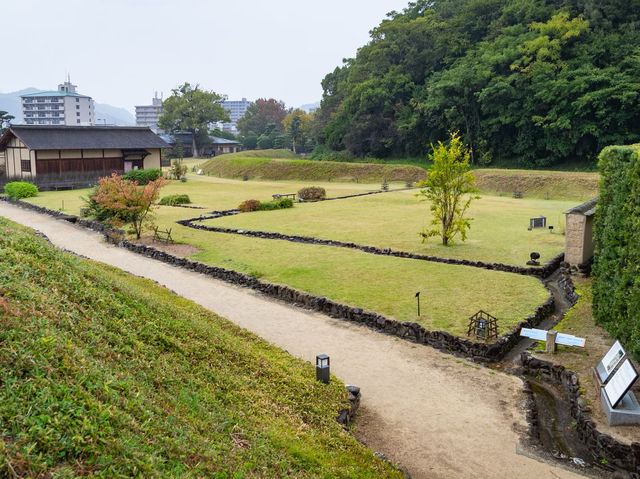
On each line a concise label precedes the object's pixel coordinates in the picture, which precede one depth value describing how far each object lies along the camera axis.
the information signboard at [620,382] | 7.51
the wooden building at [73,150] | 41.09
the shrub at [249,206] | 30.42
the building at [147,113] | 196.00
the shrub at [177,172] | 48.59
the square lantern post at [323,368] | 8.17
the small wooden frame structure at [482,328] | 11.00
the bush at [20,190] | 36.19
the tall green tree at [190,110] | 77.19
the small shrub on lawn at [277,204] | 31.33
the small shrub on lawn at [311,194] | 36.38
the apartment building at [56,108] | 129.62
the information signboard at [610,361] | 8.39
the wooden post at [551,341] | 10.35
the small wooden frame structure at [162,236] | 21.19
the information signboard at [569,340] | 9.99
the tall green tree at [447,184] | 19.44
